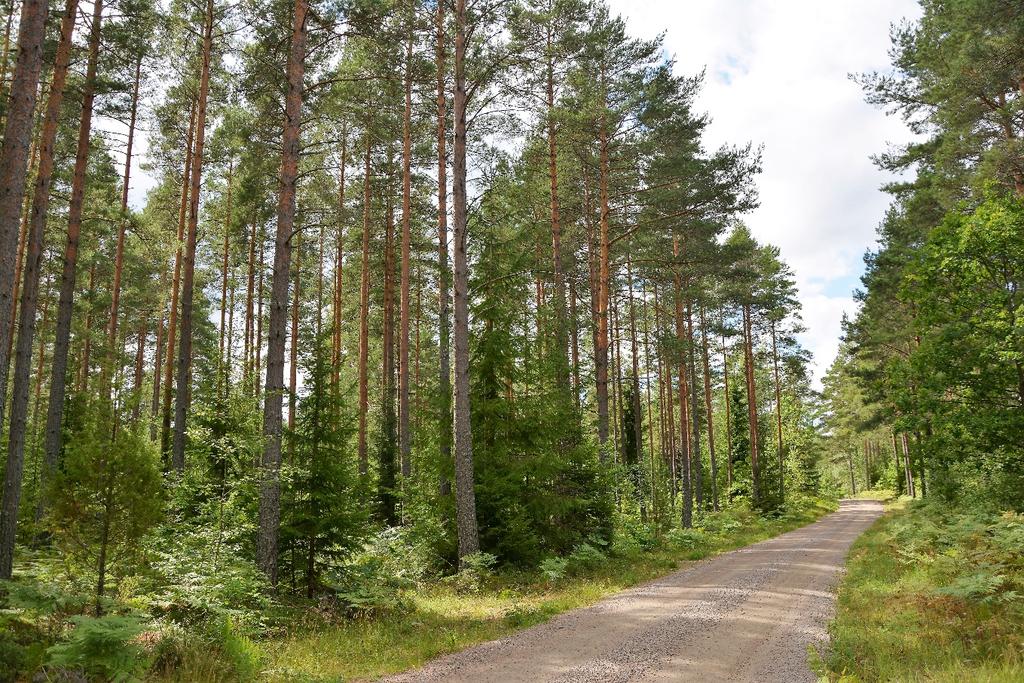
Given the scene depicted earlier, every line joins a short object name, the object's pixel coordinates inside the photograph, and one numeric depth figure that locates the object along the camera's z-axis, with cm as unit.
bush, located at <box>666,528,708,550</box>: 1989
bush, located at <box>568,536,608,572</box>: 1404
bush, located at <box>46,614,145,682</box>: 544
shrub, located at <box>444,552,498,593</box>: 1147
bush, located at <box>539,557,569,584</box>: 1243
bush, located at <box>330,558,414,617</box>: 960
